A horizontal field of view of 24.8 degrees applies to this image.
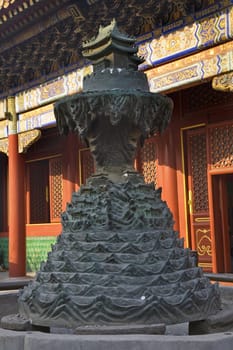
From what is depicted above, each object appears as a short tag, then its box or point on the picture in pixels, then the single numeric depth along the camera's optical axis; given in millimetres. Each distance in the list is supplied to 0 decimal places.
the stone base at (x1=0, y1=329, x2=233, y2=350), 2652
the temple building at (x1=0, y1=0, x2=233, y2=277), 6902
